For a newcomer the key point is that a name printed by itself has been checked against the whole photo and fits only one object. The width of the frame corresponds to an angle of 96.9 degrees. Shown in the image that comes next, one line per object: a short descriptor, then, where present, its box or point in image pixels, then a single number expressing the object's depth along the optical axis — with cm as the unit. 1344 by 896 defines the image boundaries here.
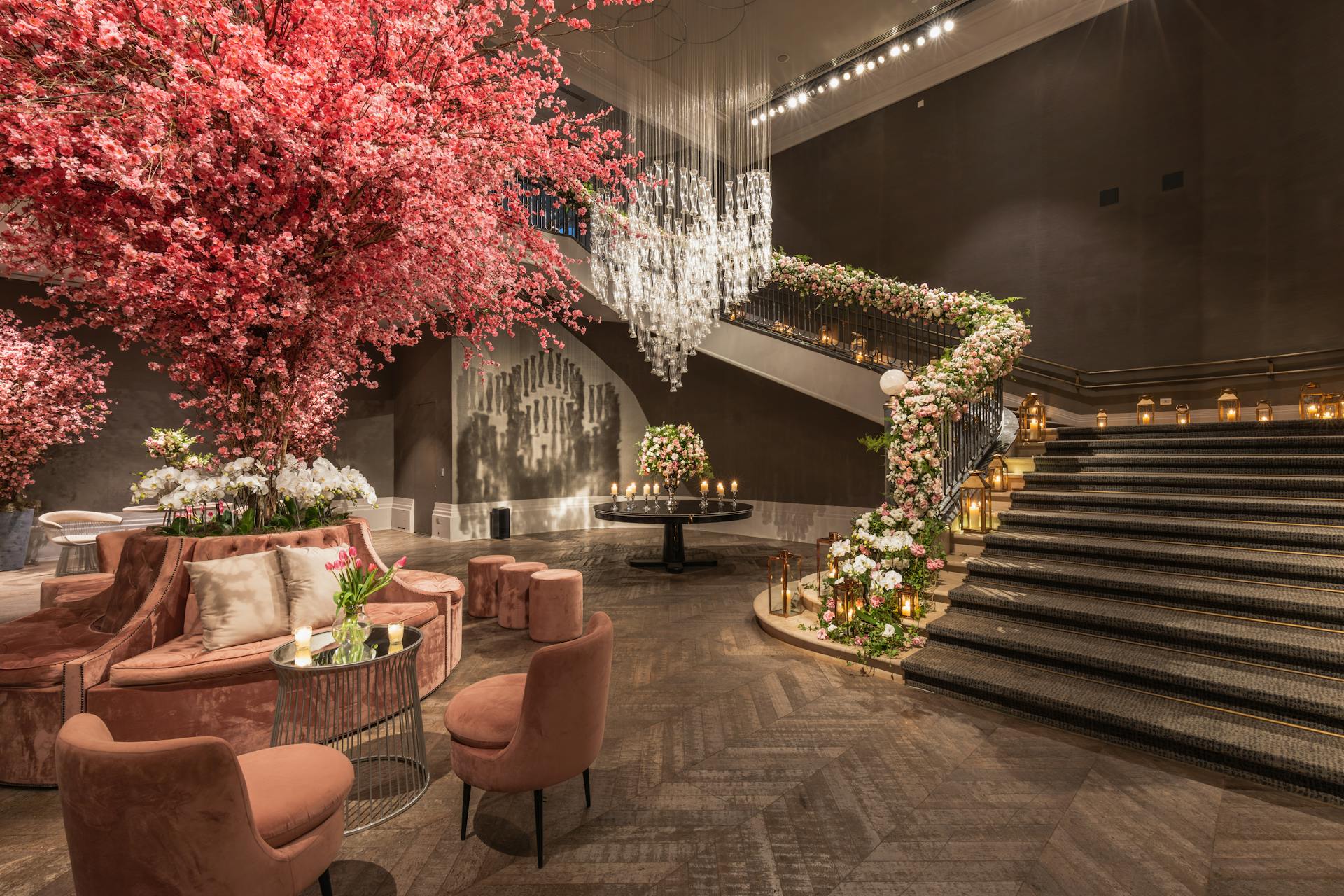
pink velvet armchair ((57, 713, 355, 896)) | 136
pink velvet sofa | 259
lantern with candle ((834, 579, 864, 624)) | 433
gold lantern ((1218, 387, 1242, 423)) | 660
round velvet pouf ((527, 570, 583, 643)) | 457
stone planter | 746
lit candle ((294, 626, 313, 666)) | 237
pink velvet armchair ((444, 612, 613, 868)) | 208
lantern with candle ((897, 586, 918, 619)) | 429
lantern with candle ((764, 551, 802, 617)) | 482
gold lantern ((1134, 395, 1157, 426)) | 712
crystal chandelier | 686
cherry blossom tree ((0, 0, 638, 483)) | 191
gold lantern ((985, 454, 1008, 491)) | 554
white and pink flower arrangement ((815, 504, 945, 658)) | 407
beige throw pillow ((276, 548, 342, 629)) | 316
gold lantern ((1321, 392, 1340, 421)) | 605
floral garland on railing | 444
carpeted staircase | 287
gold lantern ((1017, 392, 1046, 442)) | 630
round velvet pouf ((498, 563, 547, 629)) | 491
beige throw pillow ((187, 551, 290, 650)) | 294
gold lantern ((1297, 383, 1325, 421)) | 625
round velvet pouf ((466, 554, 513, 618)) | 523
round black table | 634
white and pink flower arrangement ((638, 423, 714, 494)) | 712
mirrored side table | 234
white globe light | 547
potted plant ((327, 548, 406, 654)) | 248
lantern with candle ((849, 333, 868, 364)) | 775
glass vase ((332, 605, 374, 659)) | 250
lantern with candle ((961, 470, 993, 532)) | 507
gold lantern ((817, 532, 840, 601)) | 449
